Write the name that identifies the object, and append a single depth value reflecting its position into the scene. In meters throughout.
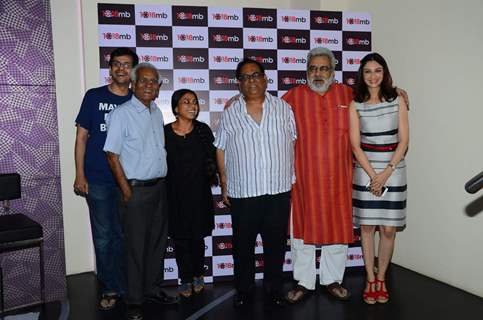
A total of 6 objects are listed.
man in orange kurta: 2.87
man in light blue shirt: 2.61
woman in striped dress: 2.78
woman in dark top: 2.91
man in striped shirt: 2.69
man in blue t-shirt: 2.84
